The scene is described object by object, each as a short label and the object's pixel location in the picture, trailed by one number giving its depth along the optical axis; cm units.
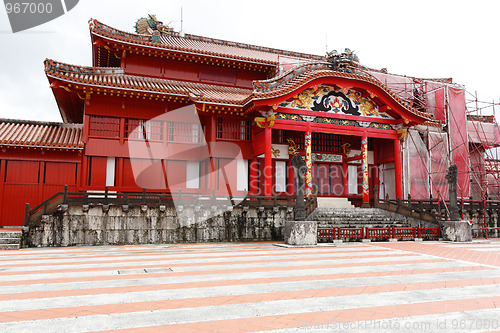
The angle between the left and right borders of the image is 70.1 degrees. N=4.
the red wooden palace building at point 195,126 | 1633
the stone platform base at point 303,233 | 1316
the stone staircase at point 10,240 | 1216
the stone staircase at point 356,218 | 1617
